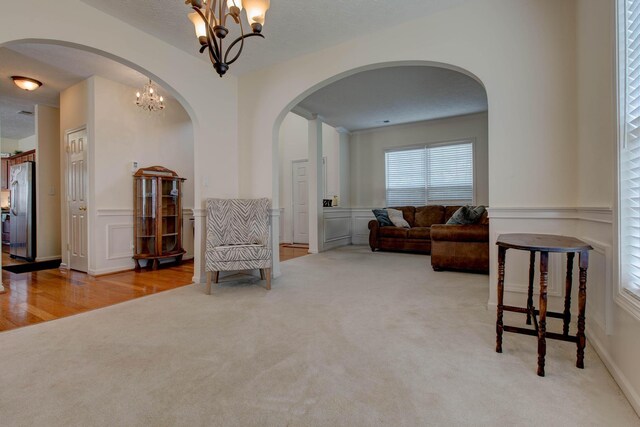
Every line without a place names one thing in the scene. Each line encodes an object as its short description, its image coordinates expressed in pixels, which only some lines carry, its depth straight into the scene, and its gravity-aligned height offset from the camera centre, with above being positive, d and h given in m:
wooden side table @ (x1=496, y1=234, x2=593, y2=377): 1.52 -0.39
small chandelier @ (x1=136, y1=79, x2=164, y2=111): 3.95 +1.49
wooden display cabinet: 4.36 -0.09
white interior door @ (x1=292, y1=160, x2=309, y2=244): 7.36 +0.20
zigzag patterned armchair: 3.03 -0.30
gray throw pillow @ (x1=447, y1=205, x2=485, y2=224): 4.27 -0.08
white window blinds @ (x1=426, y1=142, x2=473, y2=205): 6.08 +0.75
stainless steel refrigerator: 5.05 -0.03
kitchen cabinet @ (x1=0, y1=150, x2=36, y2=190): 5.71 +1.02
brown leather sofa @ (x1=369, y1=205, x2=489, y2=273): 3.84 -0.50
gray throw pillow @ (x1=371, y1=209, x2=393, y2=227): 5.96 -0.16
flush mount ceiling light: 4.07 +1.79
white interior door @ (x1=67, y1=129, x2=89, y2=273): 4.20 +0.17
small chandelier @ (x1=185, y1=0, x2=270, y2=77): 1.88 +1.26
